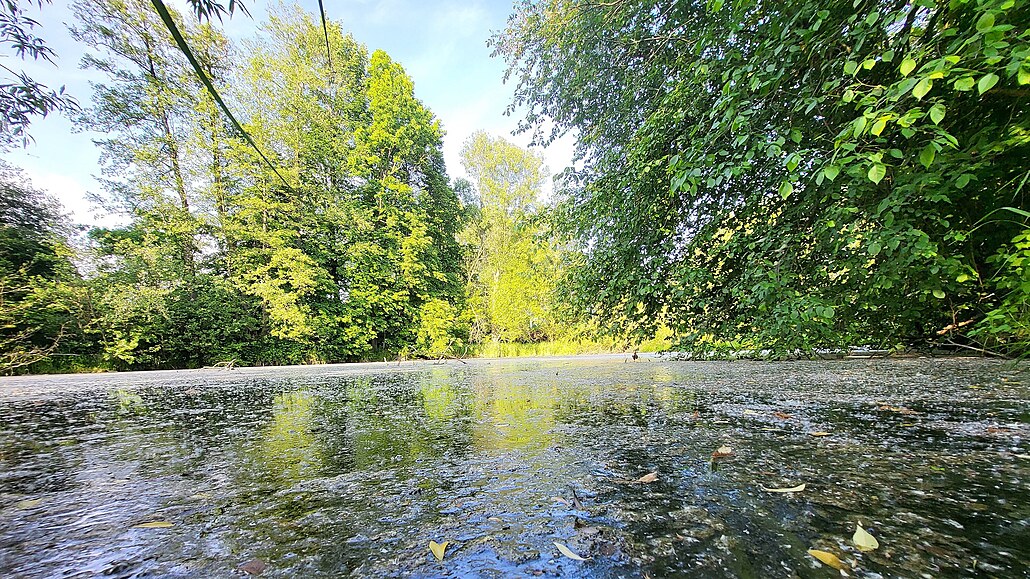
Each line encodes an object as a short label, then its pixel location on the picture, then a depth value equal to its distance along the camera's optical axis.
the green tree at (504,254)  16.47
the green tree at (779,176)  1.90
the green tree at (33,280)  7.51
